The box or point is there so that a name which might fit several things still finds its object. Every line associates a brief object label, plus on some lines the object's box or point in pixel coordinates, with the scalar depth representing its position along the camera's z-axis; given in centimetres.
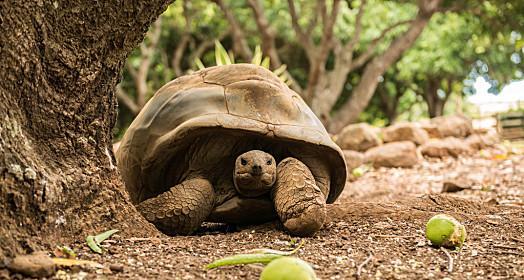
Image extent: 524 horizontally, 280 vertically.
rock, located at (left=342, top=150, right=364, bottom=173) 845
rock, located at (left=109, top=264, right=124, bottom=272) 180
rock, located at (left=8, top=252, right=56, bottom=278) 162
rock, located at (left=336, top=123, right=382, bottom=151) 928
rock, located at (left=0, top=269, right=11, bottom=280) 159
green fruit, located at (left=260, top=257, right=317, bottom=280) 155
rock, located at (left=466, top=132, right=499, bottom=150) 1018
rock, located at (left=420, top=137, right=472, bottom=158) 931
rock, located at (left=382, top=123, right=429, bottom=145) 981
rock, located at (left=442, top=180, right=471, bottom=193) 549
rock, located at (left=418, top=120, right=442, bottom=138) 1068
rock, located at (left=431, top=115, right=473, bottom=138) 1089
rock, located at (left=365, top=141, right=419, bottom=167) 862
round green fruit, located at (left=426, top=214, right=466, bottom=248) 231
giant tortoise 264
